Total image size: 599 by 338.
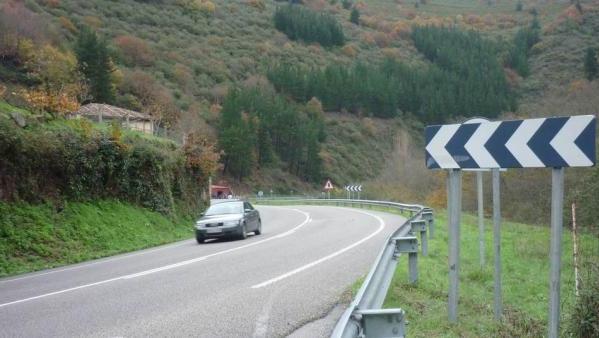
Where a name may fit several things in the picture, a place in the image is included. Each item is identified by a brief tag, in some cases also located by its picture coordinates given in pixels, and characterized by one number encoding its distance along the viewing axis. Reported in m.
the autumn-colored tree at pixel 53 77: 21.95
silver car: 20.86
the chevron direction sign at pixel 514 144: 5.59
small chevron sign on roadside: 57.79
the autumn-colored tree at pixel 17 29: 58.44
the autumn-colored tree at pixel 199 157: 32.50
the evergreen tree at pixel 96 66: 61.72
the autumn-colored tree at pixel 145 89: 71.50
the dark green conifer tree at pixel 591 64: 87.91
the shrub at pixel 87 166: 18.75
